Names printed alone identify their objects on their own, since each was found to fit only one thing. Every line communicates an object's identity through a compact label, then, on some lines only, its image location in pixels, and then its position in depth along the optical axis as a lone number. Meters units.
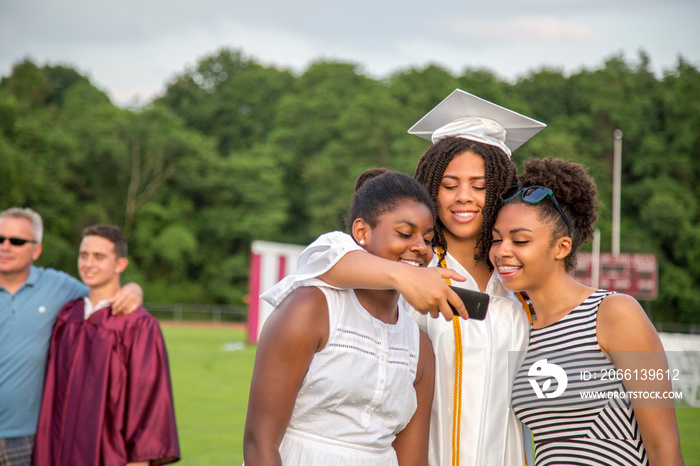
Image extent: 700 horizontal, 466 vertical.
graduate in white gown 2.39
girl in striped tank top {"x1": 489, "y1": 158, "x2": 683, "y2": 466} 2.60
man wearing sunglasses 4.35
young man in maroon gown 4.24
